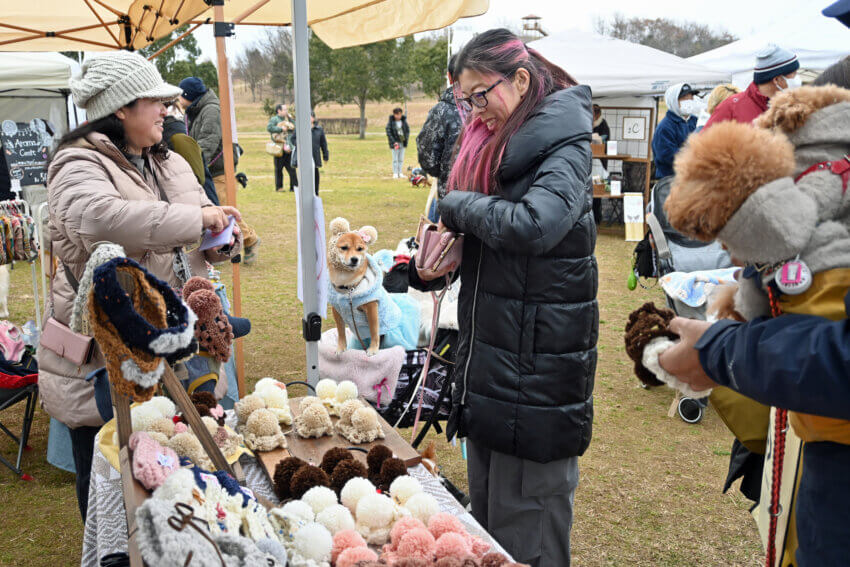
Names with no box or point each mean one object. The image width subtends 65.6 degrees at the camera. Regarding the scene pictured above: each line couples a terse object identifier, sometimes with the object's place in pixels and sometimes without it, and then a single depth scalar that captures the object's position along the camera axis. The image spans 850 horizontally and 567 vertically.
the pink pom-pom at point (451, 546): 1.34
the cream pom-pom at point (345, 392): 2.22
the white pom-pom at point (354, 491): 1.56
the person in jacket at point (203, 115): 6.16
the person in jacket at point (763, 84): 4.17
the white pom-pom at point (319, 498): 1.52
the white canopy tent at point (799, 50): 8.91
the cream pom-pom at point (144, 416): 1.69
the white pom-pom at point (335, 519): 1.45
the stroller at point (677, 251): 4.29
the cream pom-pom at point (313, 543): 1.34
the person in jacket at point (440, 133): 2.92
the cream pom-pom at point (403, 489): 1.60
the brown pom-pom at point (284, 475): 1.71
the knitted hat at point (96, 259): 1.25
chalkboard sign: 8.00
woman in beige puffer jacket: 2.05
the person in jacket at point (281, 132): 14.41
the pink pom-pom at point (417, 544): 1.33
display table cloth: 1.53
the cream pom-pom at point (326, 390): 2.23
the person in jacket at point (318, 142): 12.87
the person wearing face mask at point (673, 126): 6.55
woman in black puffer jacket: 1.76
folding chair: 3.29
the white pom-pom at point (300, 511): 1.46
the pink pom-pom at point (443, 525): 1.43
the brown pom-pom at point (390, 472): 1.71
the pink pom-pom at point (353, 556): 1.33
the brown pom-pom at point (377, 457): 1.76
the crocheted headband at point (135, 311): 1.13
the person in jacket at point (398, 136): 16.92
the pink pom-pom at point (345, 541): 1.38
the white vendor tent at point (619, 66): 9.27
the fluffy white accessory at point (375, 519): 1.47
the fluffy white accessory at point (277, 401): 2.08
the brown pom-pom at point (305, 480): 1.65
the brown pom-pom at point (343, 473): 1.69
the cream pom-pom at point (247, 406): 2.06
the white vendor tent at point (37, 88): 7.79
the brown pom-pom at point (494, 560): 1.31
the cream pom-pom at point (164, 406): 1.78
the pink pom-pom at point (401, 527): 1.42
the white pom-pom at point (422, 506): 1.52
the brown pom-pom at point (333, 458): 1.77
